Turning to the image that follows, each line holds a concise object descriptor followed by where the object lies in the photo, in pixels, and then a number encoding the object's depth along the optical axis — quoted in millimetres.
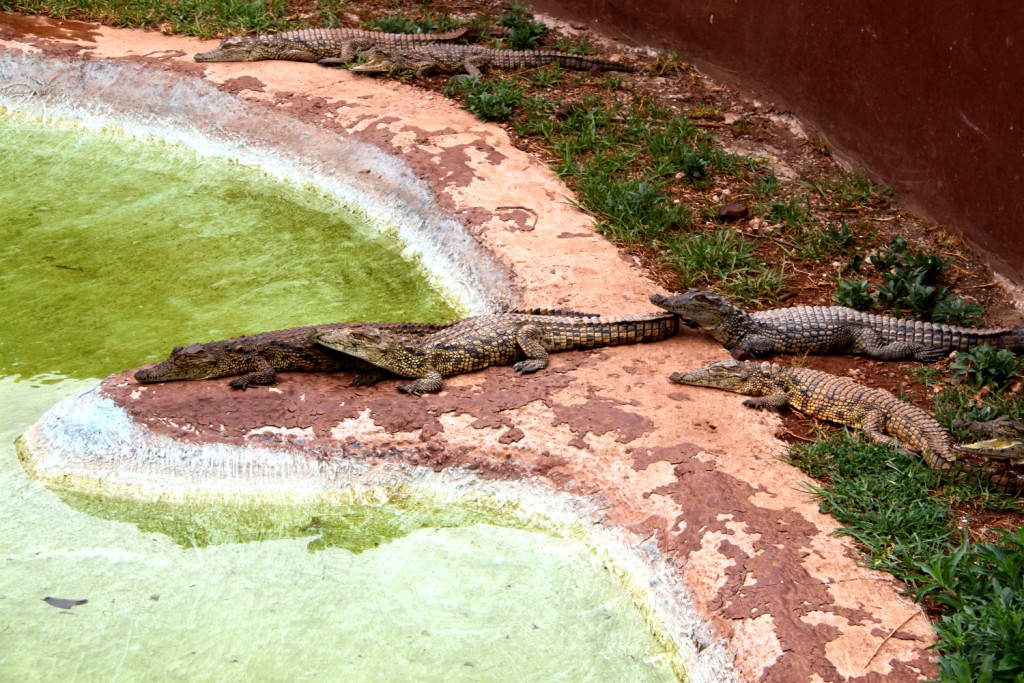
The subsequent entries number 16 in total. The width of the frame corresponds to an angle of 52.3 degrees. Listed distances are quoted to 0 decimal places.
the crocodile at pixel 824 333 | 5422
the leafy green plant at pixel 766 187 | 7062
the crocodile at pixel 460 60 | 8914
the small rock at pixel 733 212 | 6785
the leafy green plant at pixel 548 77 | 8648
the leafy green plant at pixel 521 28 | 9484
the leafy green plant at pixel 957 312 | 5695
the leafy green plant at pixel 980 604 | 3133
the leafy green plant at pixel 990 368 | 5055
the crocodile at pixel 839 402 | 4512
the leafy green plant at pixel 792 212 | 6734
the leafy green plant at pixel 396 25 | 9953
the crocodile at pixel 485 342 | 5098
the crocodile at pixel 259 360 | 5012
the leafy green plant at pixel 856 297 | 5855
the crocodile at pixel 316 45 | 9141
